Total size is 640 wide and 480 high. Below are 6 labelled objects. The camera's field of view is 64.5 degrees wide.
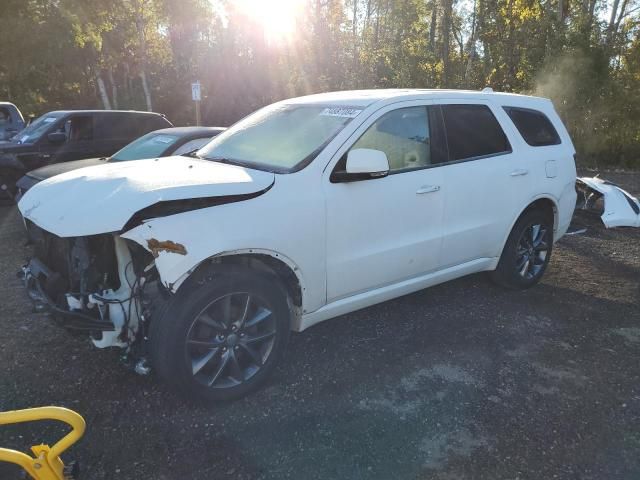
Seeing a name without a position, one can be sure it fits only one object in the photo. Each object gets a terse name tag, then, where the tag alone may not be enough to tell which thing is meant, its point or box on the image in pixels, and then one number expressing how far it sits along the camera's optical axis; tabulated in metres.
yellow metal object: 2.06
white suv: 2.70
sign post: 12.58
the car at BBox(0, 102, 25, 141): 10.91
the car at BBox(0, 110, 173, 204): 8.34
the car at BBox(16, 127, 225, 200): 6.66
